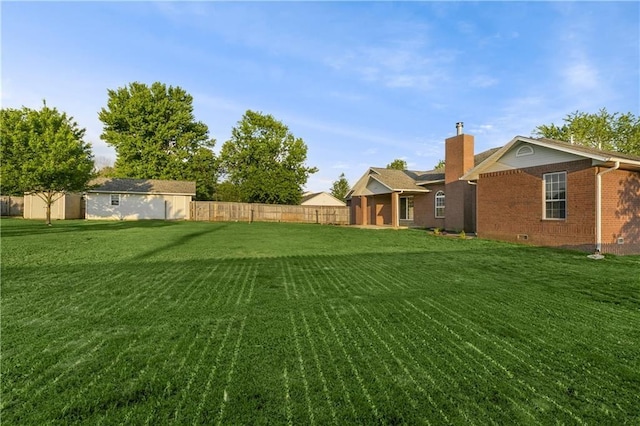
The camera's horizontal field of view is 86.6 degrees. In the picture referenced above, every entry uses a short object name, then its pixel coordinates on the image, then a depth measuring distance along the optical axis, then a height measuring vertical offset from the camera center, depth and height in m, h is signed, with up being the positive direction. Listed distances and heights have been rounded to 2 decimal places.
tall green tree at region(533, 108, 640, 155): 29.05 +7.52
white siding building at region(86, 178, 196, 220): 28.64 +1.33
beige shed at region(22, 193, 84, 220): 27.66 +0.65
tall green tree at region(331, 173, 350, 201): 59.84 +4.99
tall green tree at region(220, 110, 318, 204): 38.84 +7.00
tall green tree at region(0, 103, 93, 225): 18.58 +3.50
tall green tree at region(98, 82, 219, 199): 36.97 +9.09
